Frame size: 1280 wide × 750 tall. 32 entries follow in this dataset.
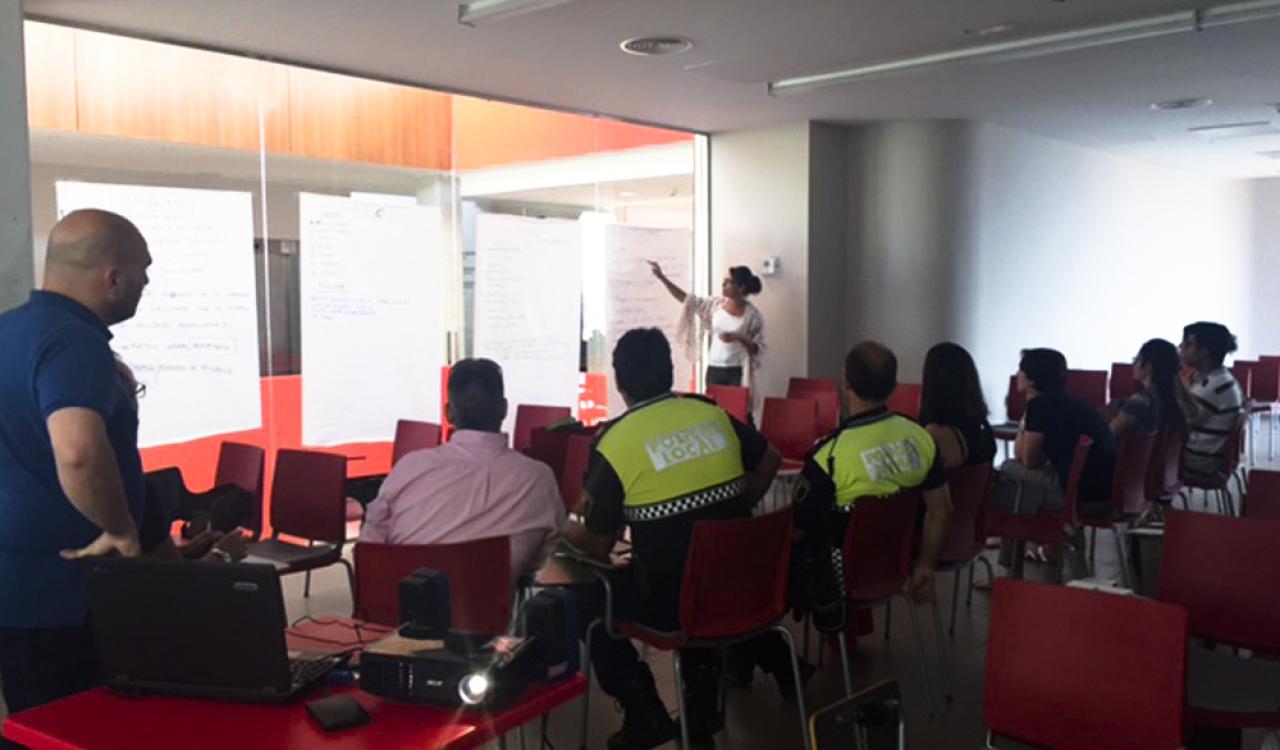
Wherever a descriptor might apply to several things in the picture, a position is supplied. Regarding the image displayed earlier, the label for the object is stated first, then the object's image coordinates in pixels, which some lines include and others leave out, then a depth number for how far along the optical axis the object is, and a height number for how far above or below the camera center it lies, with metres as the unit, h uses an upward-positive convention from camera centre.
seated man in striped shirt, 5.93 -0.59
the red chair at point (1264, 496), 3.60 -0.67
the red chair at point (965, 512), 4.03 -0.82
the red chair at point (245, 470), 4.47 -0.70
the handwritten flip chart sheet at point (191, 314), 5.44 -0.02
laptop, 1.81 -0.57
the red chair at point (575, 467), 4.47 -0.69
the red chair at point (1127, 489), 4.91 -0.89
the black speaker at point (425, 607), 1.99 -0.57
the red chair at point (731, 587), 2.99 -0.84
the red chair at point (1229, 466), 5.94 -0.94
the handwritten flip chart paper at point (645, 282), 8.24 +0.21
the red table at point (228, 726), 1.75 -0.72
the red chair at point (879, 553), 3.42 -0.84
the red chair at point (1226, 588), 2.83 -0.81
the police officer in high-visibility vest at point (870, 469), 3.59 -0.56
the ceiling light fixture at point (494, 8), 4.54 +1.34
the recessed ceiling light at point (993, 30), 5.32 +1.44
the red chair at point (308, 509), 4.33 -0.85
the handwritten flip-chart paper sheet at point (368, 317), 6.29 -0.05
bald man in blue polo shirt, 2.18 -0.30
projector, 1.86 -0.66
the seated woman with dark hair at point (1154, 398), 5.54 -0.50
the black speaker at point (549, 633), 2.00 -0.63
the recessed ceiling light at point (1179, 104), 7.58 +1.49
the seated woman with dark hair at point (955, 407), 4.27 -0.42
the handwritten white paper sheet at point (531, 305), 7.28 +0.03
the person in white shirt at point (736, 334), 7.92 -0.20
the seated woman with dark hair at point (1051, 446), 4.70 -0.66
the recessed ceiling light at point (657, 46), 5.49 +1.41
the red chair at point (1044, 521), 4.61 -0.97
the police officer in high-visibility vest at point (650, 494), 3.19 -0.57
